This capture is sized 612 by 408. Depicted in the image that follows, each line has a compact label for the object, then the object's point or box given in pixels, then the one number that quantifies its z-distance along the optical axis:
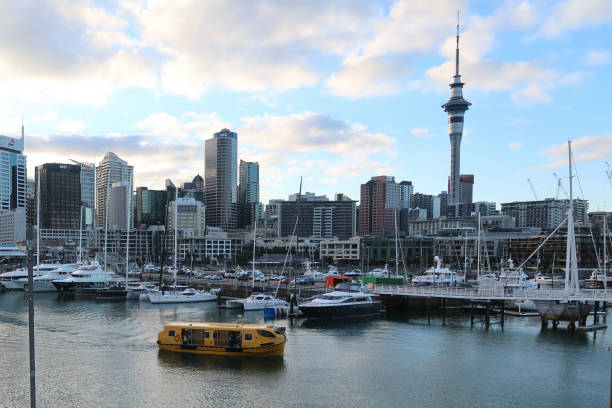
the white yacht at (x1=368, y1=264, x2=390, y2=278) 103.62
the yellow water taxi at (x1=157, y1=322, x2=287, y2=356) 40.28
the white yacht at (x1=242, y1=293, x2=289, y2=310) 67.62
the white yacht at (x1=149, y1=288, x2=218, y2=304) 76.25
